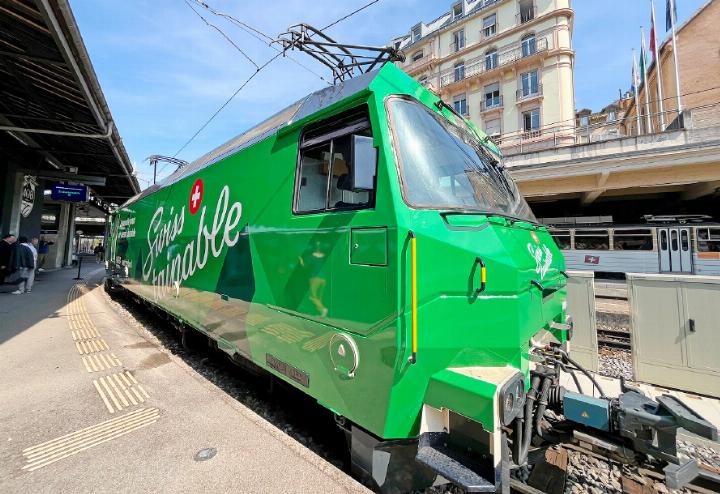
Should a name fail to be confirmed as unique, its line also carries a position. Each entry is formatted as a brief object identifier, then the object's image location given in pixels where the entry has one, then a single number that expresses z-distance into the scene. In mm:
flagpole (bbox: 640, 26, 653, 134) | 22747
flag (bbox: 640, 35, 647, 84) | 22828
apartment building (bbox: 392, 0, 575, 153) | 26984
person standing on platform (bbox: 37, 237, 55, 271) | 17234
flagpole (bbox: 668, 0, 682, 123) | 18641
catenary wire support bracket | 16678
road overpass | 11461
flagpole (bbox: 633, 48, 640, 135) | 24319
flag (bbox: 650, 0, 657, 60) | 20562
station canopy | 5215
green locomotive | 1932
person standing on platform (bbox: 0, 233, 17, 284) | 10938
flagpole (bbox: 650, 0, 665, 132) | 19312
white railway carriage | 12750
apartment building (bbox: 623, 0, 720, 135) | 21969
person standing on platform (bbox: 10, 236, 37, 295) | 10133
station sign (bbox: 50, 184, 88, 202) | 13734
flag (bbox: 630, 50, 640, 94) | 24688
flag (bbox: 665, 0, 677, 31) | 19244
